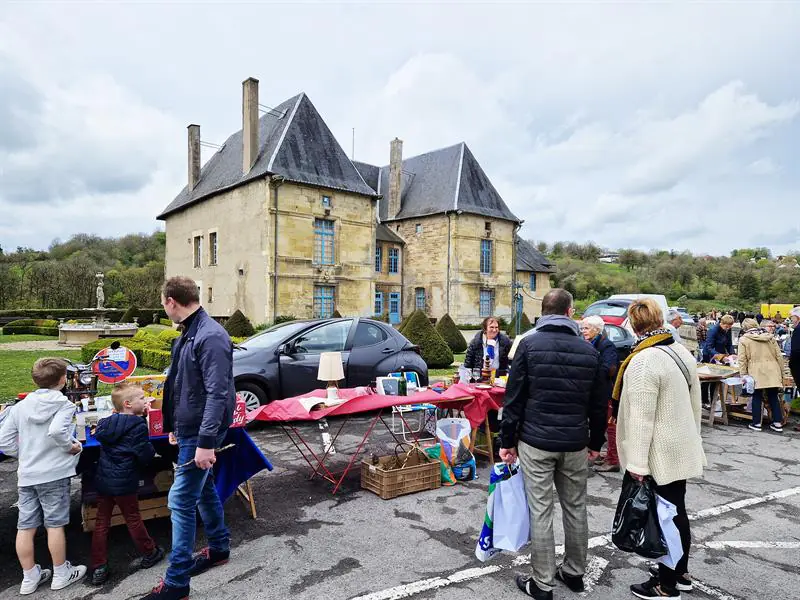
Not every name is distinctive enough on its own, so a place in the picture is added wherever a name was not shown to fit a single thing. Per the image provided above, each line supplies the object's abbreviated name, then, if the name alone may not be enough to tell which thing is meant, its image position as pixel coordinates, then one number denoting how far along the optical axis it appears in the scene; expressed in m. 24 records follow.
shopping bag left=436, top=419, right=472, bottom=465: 5.02
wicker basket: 4.54
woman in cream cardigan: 2.86
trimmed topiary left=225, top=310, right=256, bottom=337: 19.19
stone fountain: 19.27
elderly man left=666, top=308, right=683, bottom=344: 8.68
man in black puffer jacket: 2.89
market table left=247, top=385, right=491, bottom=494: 4.50
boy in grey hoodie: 3.06
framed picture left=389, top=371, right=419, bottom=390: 5.76
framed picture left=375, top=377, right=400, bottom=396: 5.25
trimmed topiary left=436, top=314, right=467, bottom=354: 19.98
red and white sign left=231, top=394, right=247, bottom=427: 3.76
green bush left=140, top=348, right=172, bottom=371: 11.62
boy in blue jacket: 3.22
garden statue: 30.33
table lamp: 4.97
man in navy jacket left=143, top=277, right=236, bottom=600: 2.83
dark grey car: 6.86
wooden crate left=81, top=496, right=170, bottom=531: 3.69
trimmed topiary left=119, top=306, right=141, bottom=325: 27.82
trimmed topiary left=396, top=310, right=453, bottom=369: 14.56
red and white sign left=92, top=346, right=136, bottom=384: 4.18
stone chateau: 22.38
